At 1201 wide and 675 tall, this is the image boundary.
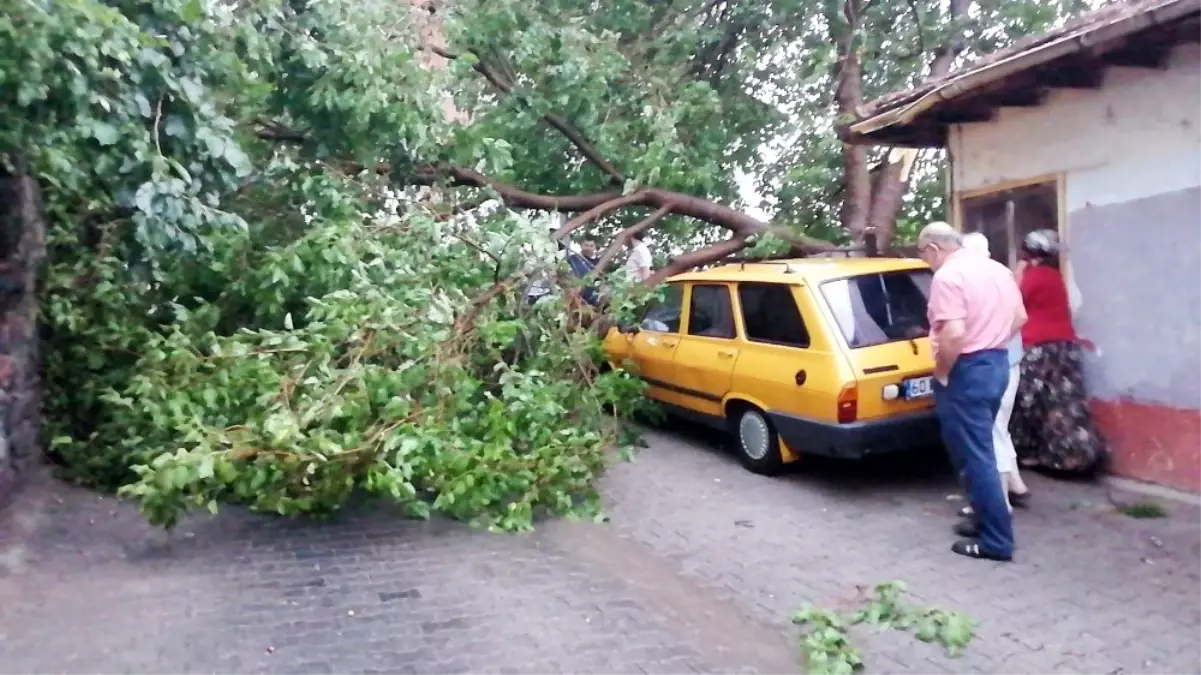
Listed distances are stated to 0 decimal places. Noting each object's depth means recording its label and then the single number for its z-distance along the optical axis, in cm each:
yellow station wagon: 644
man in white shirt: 1067
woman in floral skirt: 677
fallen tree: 569
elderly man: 536
